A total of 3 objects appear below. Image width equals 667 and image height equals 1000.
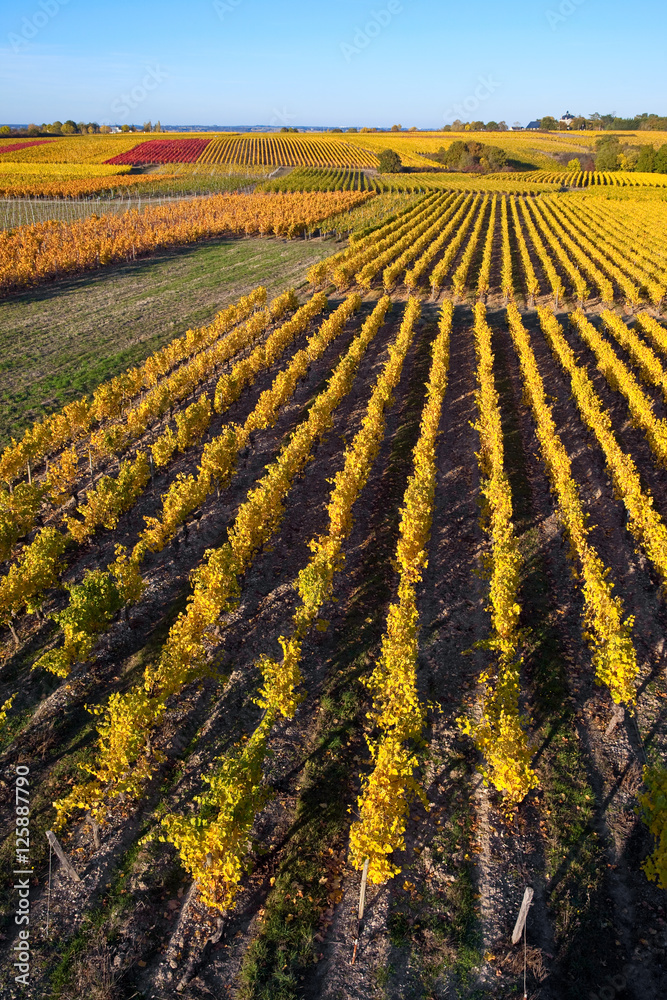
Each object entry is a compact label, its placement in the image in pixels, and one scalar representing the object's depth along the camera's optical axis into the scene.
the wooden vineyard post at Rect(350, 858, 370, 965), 8.93
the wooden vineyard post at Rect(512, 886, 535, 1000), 8.49
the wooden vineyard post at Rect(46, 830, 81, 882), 9.49
